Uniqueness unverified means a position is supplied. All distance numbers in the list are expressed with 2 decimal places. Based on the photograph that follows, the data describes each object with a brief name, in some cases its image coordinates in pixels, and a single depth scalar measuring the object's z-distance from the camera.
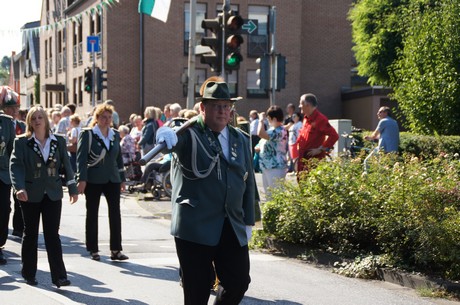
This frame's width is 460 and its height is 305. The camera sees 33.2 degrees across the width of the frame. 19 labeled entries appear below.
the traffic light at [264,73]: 16.98
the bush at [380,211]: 7.80
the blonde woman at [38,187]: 7.50
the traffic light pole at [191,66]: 15.36
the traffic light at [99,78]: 25.51
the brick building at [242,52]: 36.53
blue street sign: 30.33
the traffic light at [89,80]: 26.11
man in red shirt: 10.92
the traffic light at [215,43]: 13.58
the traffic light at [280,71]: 16.97
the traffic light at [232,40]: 13.44
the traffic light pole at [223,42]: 13.53
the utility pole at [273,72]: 17.69
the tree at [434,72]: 20.61
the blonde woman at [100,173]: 8.98
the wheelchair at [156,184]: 15.82
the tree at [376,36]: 31.88
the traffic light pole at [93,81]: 25.87
